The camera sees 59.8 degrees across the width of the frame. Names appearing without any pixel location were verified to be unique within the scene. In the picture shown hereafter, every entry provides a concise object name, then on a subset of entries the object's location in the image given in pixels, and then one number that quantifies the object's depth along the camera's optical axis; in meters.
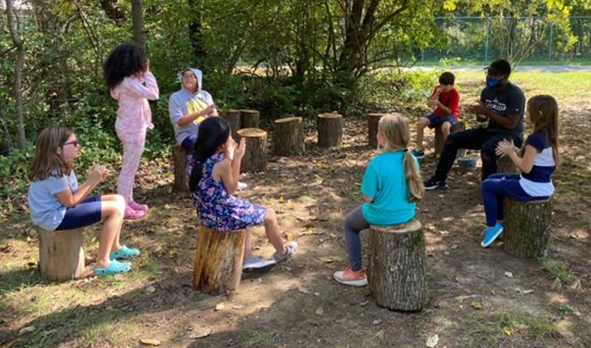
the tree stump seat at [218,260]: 3.83
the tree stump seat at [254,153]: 7.10
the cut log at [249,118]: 8.95
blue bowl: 7.05
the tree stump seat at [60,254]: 4.11
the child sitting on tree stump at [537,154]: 4.33
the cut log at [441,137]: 7.52
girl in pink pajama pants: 5.06
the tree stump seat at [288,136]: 8.02
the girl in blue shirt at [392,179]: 3.64
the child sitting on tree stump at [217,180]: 3.80
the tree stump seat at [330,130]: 8.53
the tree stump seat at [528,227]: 4.41
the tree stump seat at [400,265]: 3.60
